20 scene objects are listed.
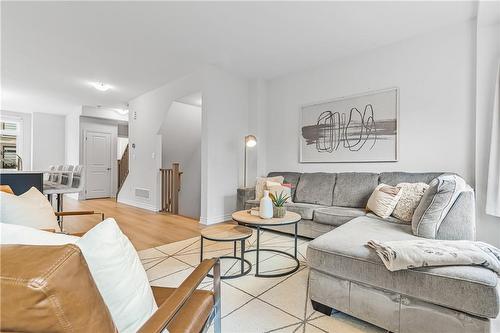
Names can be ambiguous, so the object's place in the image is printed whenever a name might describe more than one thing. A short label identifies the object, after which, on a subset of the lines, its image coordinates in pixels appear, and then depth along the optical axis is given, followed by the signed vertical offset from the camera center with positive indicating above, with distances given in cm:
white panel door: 717 -5
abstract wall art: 337 +55
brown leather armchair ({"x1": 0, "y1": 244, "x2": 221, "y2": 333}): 46 -26
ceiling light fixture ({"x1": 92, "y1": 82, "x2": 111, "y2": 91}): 499 +158
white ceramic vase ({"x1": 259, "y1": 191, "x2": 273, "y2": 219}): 244 -44
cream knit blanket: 135 -49
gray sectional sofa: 124 -67
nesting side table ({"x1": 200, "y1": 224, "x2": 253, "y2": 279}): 219 -64
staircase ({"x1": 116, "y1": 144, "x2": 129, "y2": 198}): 789 -17
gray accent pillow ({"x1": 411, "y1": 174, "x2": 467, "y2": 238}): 198 -32
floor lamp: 429 +42
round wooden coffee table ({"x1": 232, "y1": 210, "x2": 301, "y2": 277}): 229 -53
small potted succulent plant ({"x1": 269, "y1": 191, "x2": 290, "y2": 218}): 251 -44
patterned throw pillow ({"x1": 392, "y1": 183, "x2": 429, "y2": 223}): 249 -35
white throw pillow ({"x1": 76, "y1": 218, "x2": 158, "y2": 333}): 69 -33
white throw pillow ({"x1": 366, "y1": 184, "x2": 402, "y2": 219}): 264 -37
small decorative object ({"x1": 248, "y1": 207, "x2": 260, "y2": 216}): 260 -50
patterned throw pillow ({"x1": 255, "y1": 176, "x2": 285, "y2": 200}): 386 -30
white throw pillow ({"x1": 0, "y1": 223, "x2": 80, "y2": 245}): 69 -22
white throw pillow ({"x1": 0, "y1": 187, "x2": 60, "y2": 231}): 133 -30
